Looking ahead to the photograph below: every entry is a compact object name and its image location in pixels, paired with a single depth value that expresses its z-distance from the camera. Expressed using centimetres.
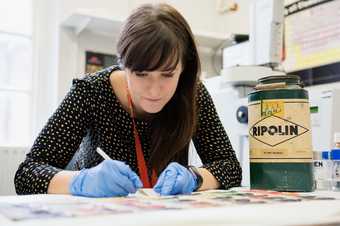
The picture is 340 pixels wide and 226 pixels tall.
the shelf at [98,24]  223
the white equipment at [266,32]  164
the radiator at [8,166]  205
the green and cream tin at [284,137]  84
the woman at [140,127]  85
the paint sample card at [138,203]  53
